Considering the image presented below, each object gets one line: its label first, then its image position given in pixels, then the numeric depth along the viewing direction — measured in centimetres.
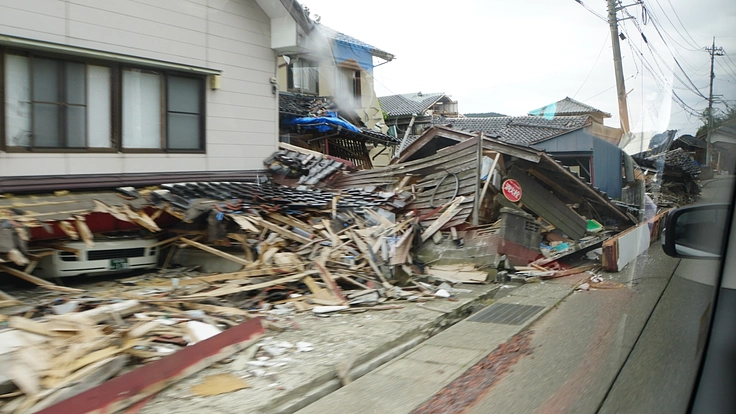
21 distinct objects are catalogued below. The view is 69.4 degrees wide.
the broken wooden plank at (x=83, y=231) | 739
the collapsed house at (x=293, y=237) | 556
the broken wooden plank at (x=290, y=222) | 1002
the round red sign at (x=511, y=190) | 1109
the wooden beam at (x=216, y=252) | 873
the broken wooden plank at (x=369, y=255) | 899
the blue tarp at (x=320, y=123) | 1497
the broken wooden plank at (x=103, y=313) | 546
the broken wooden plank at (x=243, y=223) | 885
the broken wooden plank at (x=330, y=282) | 799
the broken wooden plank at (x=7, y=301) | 632
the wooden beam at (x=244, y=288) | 706
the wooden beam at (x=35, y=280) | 725
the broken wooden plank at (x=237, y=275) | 798
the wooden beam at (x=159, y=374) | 400
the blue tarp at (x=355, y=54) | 1327
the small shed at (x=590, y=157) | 679
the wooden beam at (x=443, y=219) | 1052
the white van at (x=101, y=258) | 795
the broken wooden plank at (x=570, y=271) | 1002
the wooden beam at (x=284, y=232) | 946
